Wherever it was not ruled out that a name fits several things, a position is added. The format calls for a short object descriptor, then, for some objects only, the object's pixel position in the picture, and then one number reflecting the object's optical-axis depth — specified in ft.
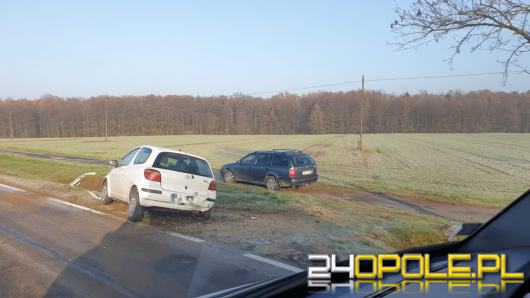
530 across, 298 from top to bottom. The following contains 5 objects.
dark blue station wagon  58.59
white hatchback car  30.71
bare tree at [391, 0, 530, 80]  21.33
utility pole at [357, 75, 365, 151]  151.64
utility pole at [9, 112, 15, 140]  328.70
